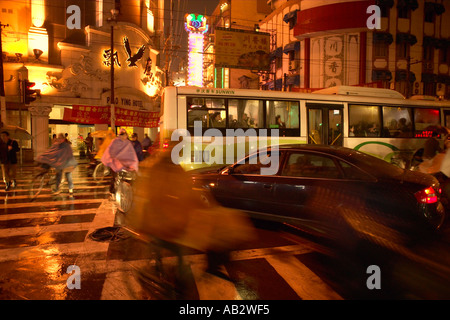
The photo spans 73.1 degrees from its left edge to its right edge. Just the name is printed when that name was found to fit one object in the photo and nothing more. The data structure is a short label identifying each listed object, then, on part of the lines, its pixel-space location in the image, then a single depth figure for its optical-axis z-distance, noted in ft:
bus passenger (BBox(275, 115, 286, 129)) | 36.99
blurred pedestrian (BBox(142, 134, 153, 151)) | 47.51
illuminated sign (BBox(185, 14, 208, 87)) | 111.24
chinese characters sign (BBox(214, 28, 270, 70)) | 70.59
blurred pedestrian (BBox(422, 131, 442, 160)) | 28.19
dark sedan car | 14.48
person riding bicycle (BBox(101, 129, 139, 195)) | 22.85
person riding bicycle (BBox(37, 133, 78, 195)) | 27.99
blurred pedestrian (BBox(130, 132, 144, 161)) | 37.09
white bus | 34.03
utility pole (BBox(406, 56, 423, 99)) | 81.00
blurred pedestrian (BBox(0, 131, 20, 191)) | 32.04
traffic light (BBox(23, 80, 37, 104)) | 46.62
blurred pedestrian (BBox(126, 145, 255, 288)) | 12.54
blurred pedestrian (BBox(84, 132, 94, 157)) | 64.99
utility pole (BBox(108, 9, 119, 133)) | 58.17
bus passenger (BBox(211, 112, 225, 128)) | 34.50
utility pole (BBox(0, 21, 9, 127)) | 47.63
